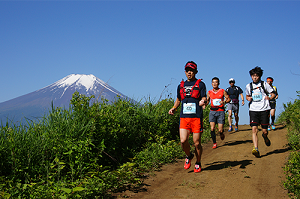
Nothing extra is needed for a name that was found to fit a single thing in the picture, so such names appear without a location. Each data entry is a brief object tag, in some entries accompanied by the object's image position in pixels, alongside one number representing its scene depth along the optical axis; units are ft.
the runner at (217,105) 26.22
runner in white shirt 21.54
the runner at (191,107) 17.25
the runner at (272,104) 34.50
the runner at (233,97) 35.88
